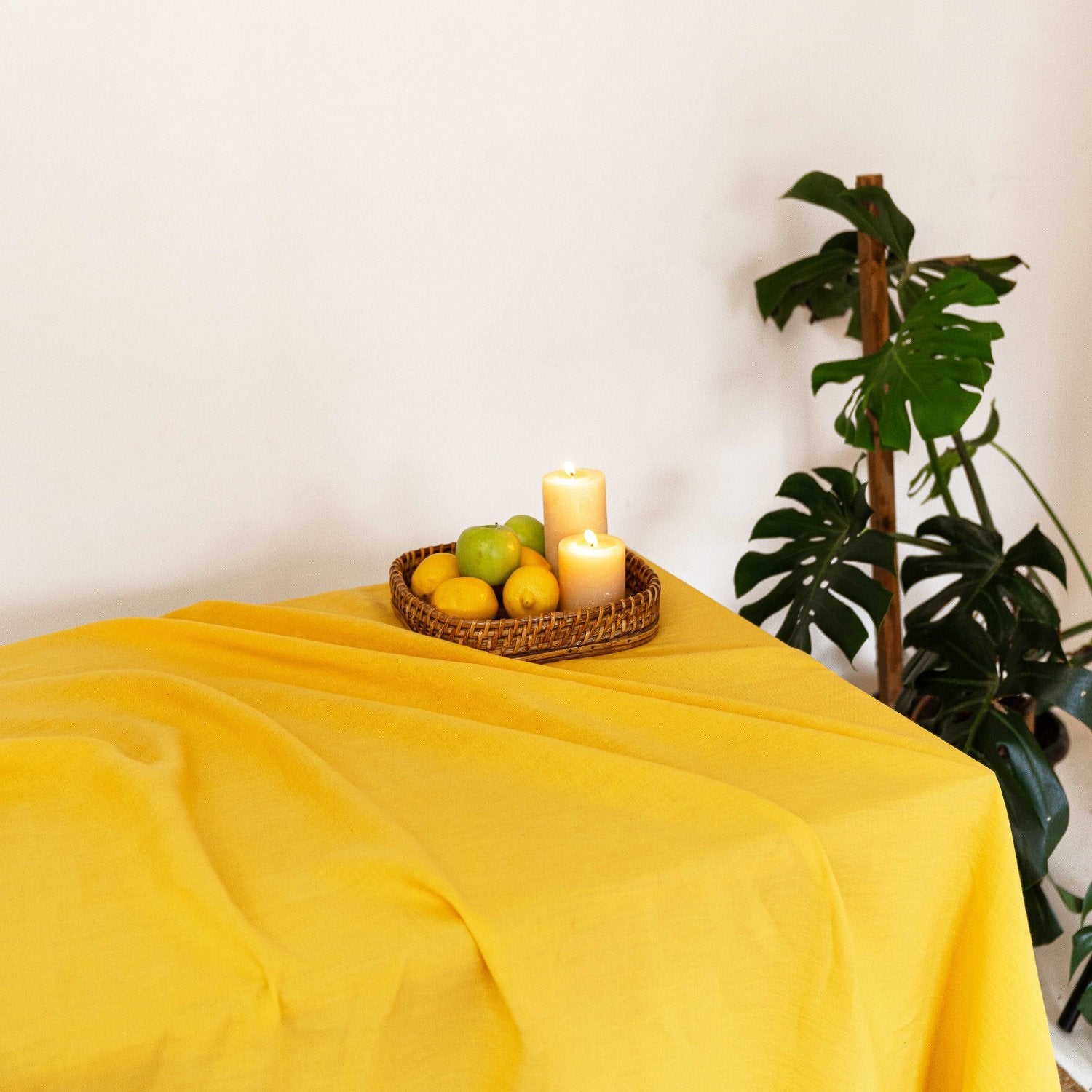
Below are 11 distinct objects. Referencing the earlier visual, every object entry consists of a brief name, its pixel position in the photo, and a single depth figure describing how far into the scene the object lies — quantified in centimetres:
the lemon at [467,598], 115
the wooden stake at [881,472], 164
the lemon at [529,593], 114
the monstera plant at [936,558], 129
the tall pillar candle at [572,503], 120
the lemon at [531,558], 119
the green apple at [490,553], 117
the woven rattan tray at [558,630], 111
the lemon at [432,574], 121
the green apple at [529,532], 125
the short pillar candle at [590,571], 115
